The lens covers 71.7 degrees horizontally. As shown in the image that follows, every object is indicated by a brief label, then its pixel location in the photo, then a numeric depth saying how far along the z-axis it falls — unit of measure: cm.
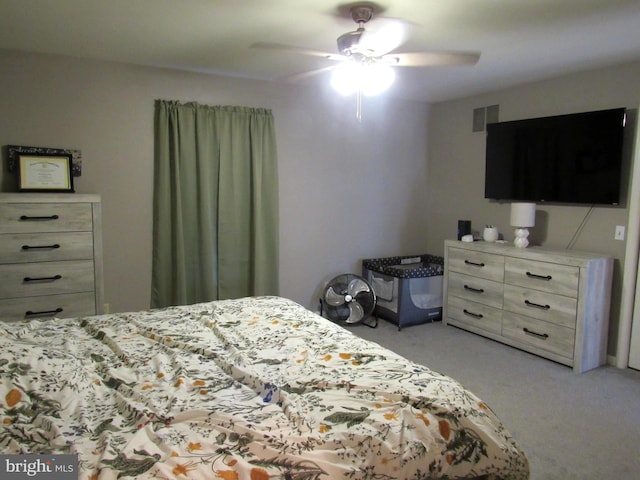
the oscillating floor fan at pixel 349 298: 427
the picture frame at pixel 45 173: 312
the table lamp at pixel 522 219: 379
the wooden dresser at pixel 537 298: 328
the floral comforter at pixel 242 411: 119
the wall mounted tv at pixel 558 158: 338
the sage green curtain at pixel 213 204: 373
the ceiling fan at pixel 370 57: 231
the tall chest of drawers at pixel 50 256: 285
